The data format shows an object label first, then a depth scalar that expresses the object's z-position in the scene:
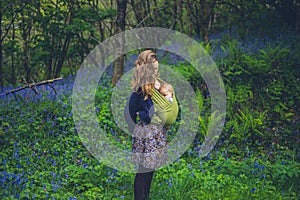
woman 3.80
